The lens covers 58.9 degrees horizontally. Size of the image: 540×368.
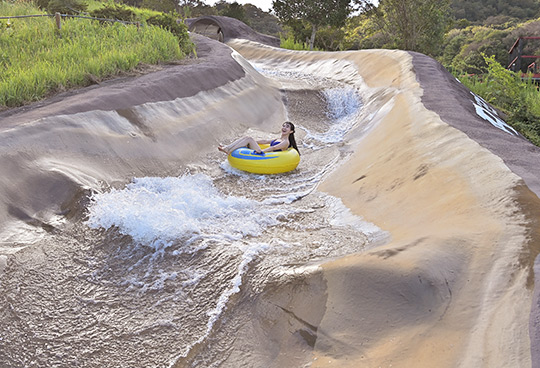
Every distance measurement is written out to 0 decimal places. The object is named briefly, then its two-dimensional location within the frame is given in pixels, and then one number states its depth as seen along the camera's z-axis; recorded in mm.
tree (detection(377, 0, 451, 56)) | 15922
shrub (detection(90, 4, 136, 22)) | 13422
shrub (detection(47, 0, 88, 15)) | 14656
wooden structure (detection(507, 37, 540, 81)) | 14176
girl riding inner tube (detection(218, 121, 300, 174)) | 6852
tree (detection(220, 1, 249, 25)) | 29594
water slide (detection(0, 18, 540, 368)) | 3010
